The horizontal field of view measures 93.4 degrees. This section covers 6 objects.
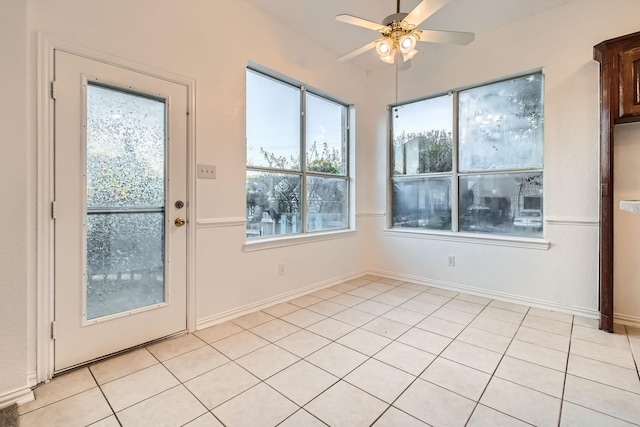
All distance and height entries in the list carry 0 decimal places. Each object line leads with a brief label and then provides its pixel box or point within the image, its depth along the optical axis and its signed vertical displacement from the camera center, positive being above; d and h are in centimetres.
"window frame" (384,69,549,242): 320 +31
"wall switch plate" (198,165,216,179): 258 +37
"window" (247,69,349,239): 319 +65
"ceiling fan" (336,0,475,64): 210 +130
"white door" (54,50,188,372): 192 +4
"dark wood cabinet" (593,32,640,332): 242 +86
